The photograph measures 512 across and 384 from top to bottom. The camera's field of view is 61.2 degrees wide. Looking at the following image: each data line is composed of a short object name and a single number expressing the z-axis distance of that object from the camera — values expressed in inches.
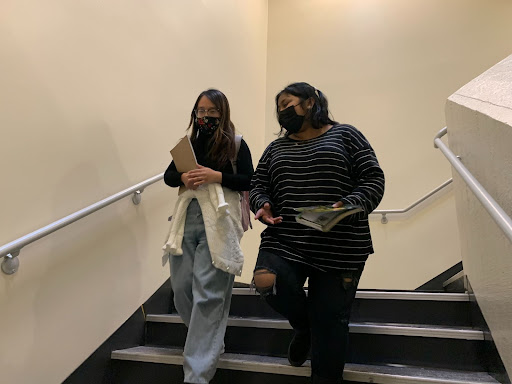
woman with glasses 61.9
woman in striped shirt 54.8
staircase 62.4
